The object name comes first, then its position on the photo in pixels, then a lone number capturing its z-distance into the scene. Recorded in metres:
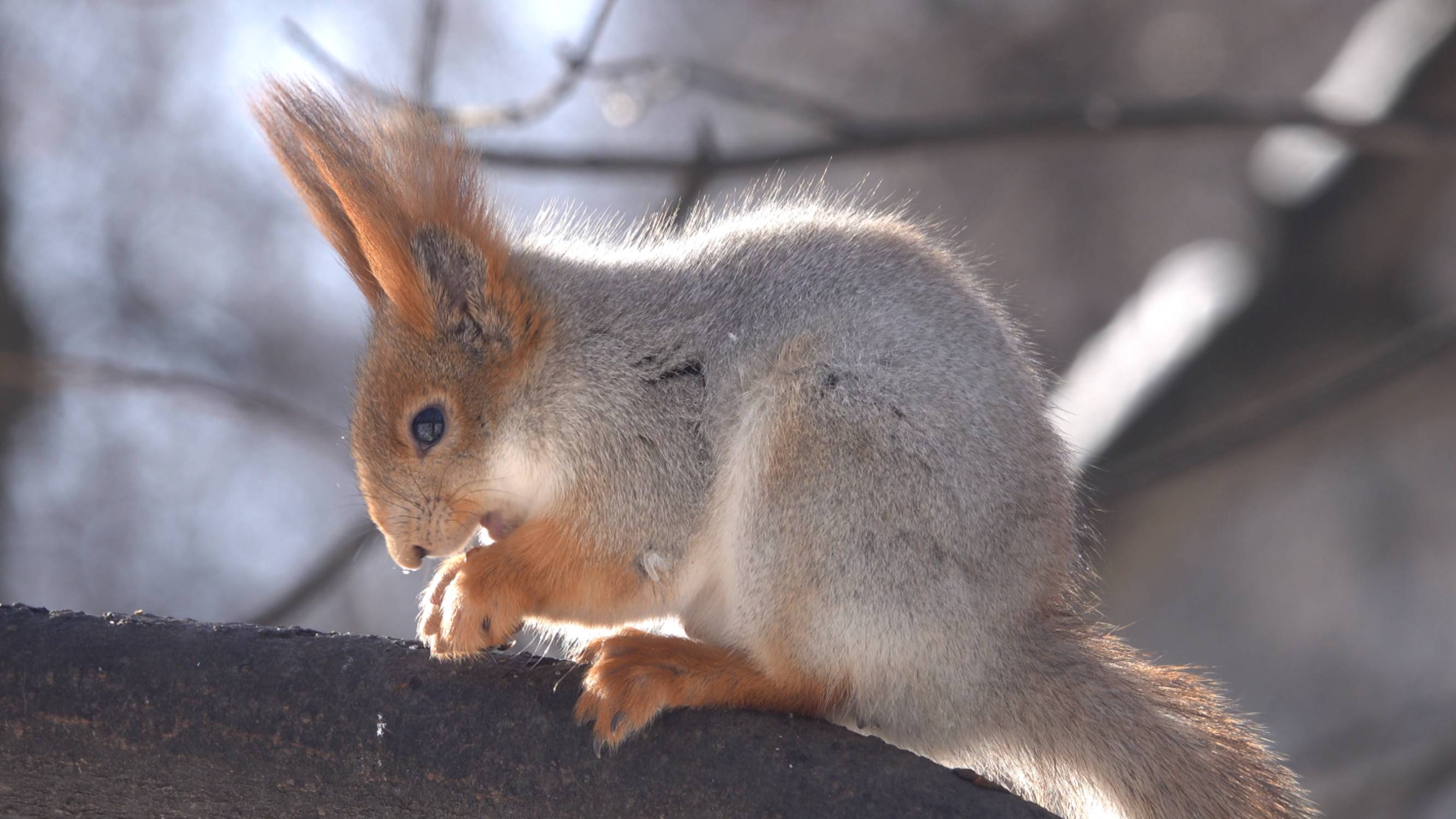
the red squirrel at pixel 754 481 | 4.61
